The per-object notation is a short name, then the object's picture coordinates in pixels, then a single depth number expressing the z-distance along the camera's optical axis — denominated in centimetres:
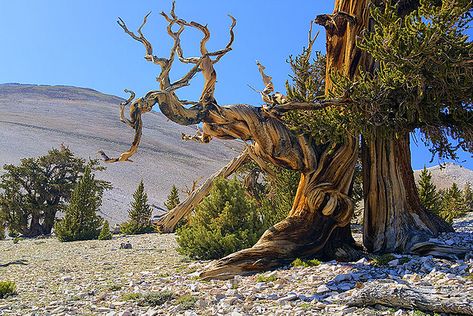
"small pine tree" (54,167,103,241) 1805
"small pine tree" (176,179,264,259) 918
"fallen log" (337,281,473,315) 438
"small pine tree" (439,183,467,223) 1891
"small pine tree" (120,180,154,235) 2094
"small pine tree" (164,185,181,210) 2358
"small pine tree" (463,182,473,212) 2690
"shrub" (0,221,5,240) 2092
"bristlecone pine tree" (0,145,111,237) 2277
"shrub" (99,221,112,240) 1750
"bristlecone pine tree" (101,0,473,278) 666
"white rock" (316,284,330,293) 551
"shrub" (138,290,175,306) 562
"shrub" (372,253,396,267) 666
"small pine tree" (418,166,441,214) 1387
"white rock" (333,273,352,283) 591
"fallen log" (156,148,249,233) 1509
